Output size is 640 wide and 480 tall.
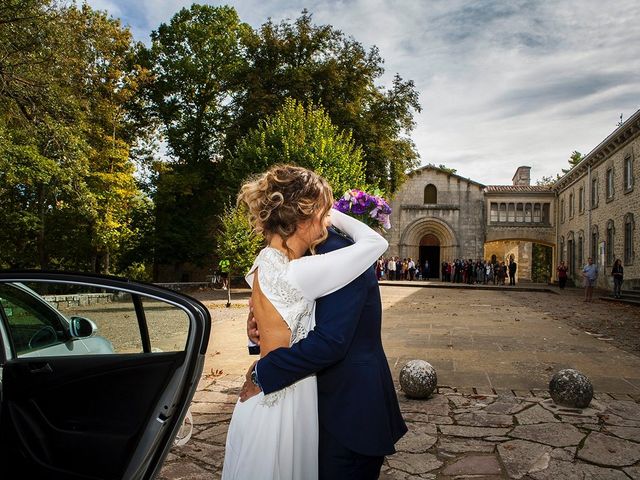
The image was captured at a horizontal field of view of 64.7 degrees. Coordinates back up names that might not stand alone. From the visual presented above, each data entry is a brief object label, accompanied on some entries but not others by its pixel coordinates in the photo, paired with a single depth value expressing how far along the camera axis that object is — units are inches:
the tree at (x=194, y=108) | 1202.6
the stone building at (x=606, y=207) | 986.7
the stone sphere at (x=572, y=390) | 197.5
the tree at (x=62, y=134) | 558.6
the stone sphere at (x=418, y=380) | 210.7
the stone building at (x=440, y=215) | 1696.6
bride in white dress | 72.1
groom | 70.2
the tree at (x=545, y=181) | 2534.4
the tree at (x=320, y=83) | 1080.2
